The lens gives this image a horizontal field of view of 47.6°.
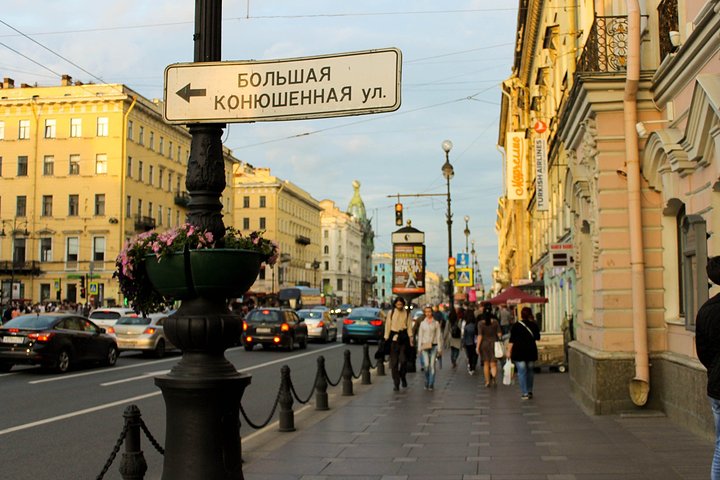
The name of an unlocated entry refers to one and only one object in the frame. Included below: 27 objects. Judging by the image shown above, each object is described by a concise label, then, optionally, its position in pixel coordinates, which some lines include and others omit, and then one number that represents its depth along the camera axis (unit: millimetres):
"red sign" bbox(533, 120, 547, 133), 27734
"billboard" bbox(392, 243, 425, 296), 24656
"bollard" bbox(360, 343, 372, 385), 18734
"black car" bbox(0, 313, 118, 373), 19500
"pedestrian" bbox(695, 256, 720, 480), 5531
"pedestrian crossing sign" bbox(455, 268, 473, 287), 41062
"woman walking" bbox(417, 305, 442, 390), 17312
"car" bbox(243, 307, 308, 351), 29203
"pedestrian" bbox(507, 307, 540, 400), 15477
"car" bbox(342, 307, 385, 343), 34938
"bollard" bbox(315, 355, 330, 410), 13633
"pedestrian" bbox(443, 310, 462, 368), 24266
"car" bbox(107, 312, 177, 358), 25516
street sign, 4316
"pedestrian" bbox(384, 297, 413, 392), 17094
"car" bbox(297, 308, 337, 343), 36219
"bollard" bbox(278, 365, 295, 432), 11242
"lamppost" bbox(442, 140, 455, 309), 31859
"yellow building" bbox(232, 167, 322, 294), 103312
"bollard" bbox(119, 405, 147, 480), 5480
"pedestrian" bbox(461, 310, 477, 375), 21234
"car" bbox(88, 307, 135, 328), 29653
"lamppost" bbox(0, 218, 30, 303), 62969
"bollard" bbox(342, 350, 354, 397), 16047
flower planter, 4629
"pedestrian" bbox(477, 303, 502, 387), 18094
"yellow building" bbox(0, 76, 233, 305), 62500
